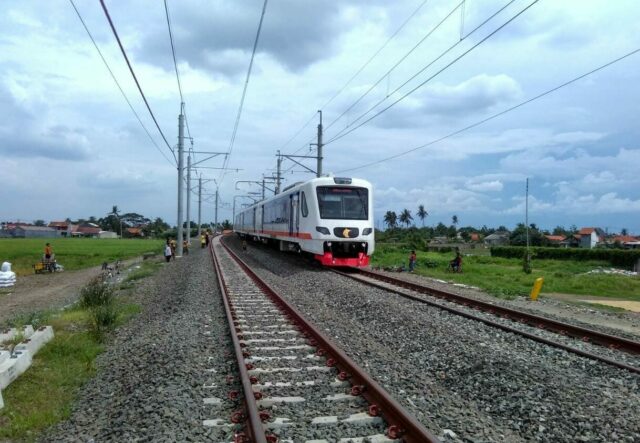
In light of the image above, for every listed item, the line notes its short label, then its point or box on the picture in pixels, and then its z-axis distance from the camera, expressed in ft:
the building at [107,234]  463.83
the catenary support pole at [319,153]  96.99
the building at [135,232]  466.78
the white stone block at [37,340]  25.99
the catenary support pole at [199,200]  192.50
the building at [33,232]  456.45
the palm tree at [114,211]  535.60
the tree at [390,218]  503.20
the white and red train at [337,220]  62.39
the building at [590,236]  362.68
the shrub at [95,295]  42.11
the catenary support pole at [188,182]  125.08
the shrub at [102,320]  32.99
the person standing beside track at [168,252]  103.38
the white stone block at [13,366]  21.38
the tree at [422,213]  523.29
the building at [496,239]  371.56
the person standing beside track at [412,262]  80.07
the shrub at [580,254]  173.78
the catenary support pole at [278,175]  158.96
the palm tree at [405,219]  516.90
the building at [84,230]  477.77
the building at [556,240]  332.19
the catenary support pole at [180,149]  101.65
